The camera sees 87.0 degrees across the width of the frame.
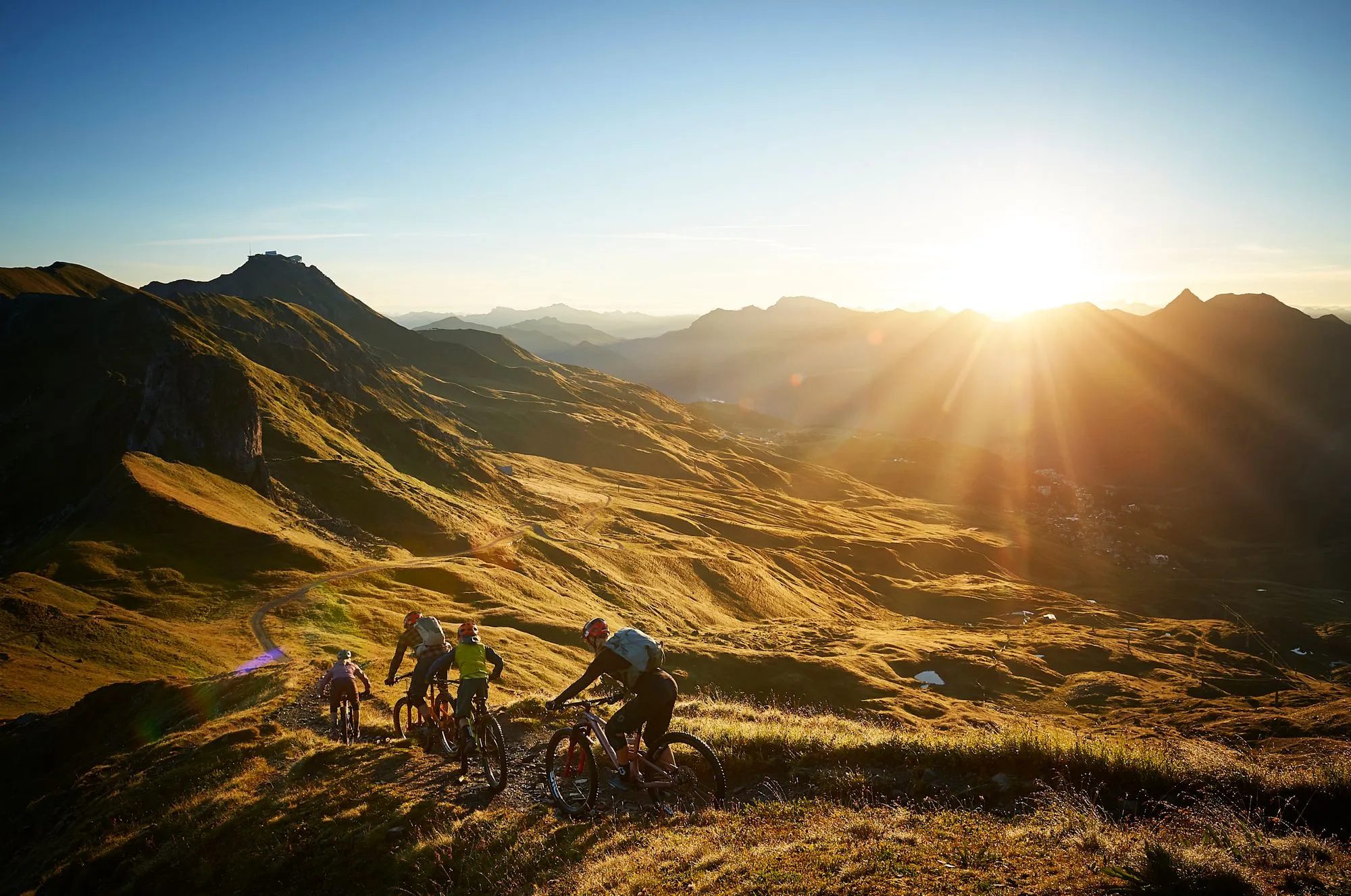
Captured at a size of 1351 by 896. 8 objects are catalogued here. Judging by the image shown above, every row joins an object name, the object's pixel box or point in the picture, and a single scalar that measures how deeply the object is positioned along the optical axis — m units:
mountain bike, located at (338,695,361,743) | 22.69
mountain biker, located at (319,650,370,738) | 23.05
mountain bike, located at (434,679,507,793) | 16.20
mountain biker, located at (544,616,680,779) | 13.55
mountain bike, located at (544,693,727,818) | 13.94
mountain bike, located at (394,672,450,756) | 19.38
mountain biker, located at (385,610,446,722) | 19.62
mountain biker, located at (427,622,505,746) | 17.25
